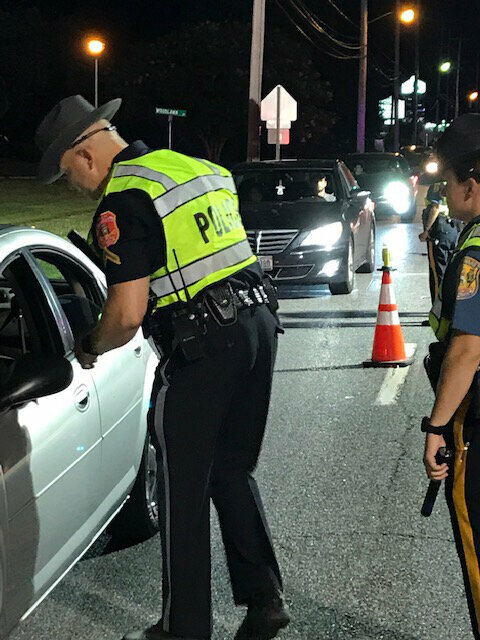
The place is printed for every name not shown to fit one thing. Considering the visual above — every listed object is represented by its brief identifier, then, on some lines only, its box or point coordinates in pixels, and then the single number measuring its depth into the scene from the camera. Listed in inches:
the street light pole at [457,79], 4034.0
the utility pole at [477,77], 4869.6
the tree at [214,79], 2412.6
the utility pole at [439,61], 3680.6
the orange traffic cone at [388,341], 387.9
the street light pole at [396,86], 2092.8
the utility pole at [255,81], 1037.8
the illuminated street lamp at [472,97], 4692.7
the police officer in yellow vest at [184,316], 150.9
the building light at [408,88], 3281.0
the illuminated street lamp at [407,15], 2036.2
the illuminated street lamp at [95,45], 1219.4
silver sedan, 147.8
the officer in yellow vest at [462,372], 131.5
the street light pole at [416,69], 2522.1
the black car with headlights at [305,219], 553.3
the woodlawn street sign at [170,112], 903.5
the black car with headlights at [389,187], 1047.6
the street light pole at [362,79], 1740.9
